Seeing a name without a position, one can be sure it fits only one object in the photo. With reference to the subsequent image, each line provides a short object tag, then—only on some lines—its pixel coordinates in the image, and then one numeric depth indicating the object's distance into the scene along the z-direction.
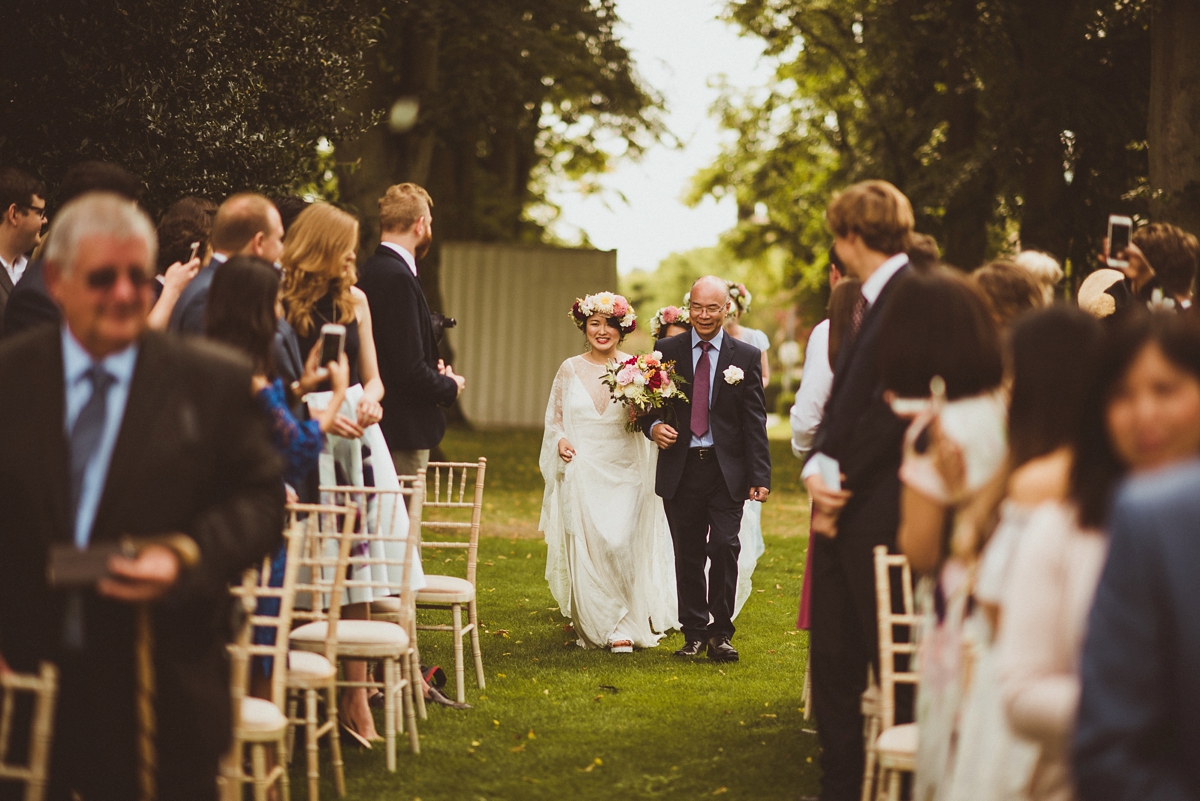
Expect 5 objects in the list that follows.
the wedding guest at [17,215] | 6.53
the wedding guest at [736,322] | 10.42
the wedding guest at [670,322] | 9.77
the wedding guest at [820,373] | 6.07
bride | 8.52
